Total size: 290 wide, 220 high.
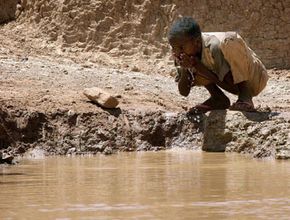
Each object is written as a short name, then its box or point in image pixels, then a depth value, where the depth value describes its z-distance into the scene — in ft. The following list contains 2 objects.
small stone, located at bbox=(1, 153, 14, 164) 35.36
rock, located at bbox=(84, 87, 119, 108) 44.55
